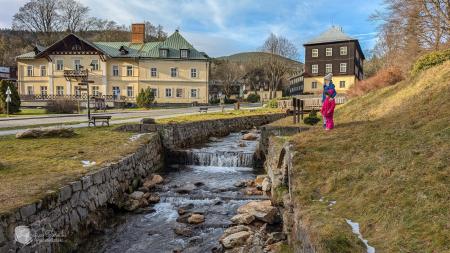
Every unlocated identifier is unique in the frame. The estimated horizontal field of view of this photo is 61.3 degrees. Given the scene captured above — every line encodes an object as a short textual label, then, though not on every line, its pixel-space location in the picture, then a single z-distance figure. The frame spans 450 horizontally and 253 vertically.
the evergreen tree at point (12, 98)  34.47
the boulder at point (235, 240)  8.49
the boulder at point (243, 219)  10.11
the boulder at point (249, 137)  26.83
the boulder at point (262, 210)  10.09
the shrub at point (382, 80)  29.27
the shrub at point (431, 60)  19.56
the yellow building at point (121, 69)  56.75
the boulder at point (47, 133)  15.99
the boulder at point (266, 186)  13.46
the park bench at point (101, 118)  22.01
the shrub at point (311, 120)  19.04
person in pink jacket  13.30
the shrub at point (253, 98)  75.75
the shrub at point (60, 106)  37.72
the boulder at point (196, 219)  10.45
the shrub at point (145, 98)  48.09
